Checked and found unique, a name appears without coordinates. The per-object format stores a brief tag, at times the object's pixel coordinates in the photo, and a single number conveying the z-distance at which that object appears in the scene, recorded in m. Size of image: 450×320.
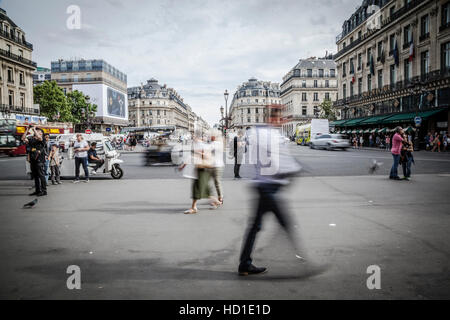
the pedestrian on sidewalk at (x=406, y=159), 11.66
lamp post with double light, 45.41
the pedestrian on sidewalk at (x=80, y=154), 11.88
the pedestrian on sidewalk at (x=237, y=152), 12.90
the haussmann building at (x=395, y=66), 31.89
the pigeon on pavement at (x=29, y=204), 7.57
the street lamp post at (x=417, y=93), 32.09
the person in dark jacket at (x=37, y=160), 9.26
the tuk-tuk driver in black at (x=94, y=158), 13.14
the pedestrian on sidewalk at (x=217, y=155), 7.56
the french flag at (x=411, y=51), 35.48
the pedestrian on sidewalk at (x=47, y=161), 11.61
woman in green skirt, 7.14
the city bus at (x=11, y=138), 29.97
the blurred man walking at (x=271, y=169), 4.03
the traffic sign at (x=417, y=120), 28.54
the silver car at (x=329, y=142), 32.97
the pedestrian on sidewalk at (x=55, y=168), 11.99
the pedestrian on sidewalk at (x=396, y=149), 11.66
